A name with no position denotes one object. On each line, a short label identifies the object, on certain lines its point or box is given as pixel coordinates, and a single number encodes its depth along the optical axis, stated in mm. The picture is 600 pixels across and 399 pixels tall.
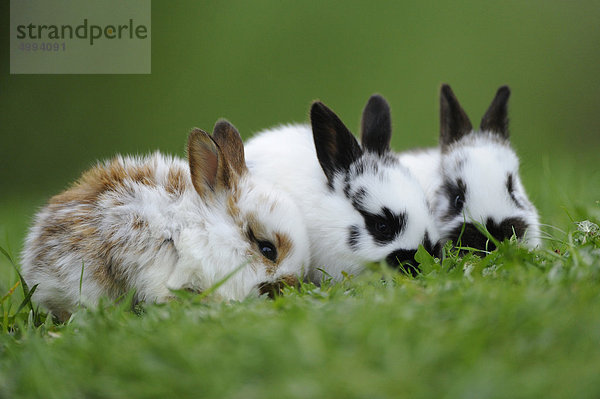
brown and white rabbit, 6078
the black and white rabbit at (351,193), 6750
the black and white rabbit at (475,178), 7469
